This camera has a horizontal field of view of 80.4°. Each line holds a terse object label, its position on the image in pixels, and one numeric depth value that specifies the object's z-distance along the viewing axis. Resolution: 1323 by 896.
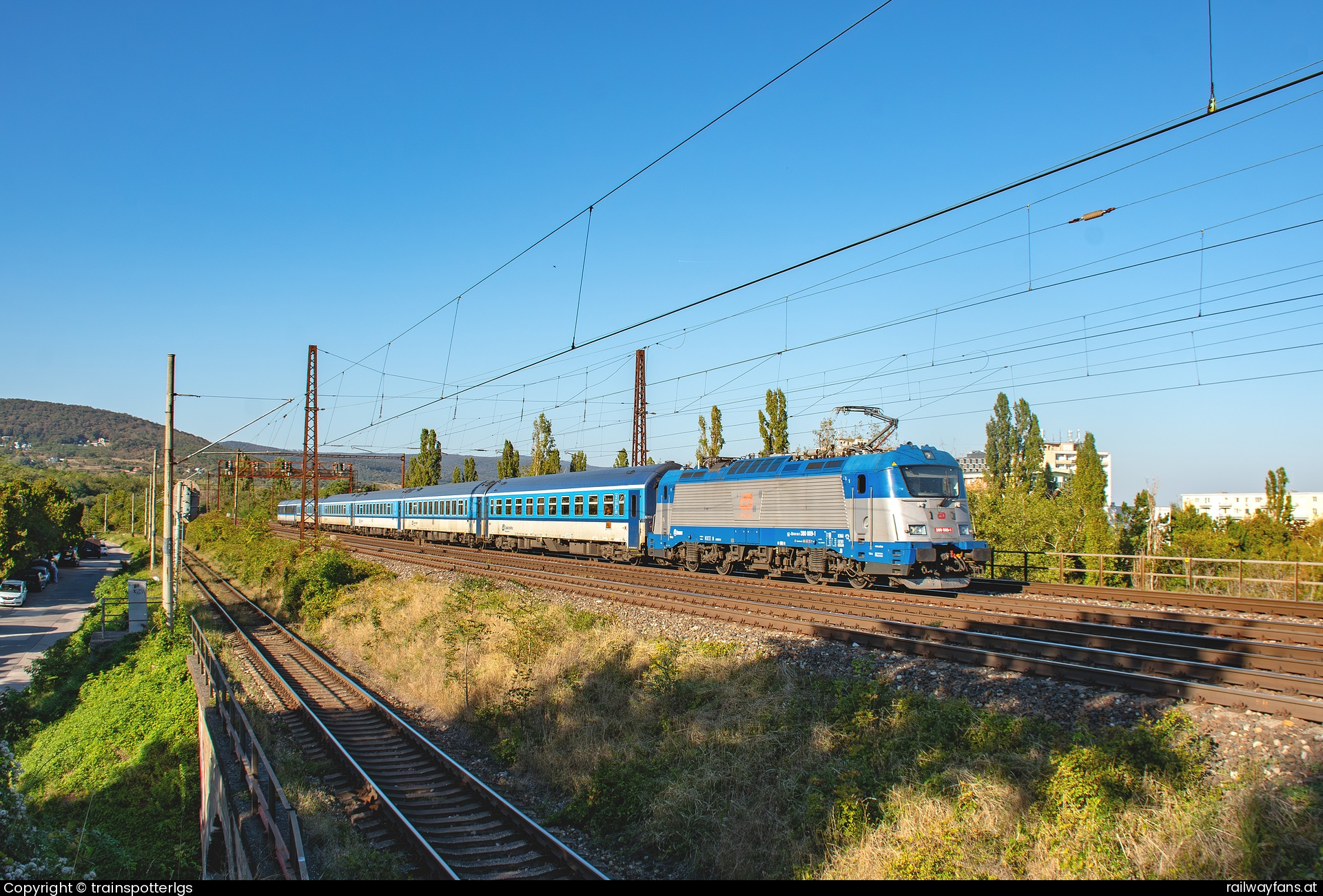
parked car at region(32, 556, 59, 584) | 58.16
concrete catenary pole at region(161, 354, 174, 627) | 24.66
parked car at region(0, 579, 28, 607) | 44.75
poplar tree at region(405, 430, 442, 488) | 80.19
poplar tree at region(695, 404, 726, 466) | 60.28
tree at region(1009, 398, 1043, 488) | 70.39
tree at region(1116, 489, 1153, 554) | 34.59
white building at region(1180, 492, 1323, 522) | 154.30
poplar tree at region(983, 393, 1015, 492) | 75.06
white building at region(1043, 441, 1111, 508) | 144.99
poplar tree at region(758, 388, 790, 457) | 56.66
